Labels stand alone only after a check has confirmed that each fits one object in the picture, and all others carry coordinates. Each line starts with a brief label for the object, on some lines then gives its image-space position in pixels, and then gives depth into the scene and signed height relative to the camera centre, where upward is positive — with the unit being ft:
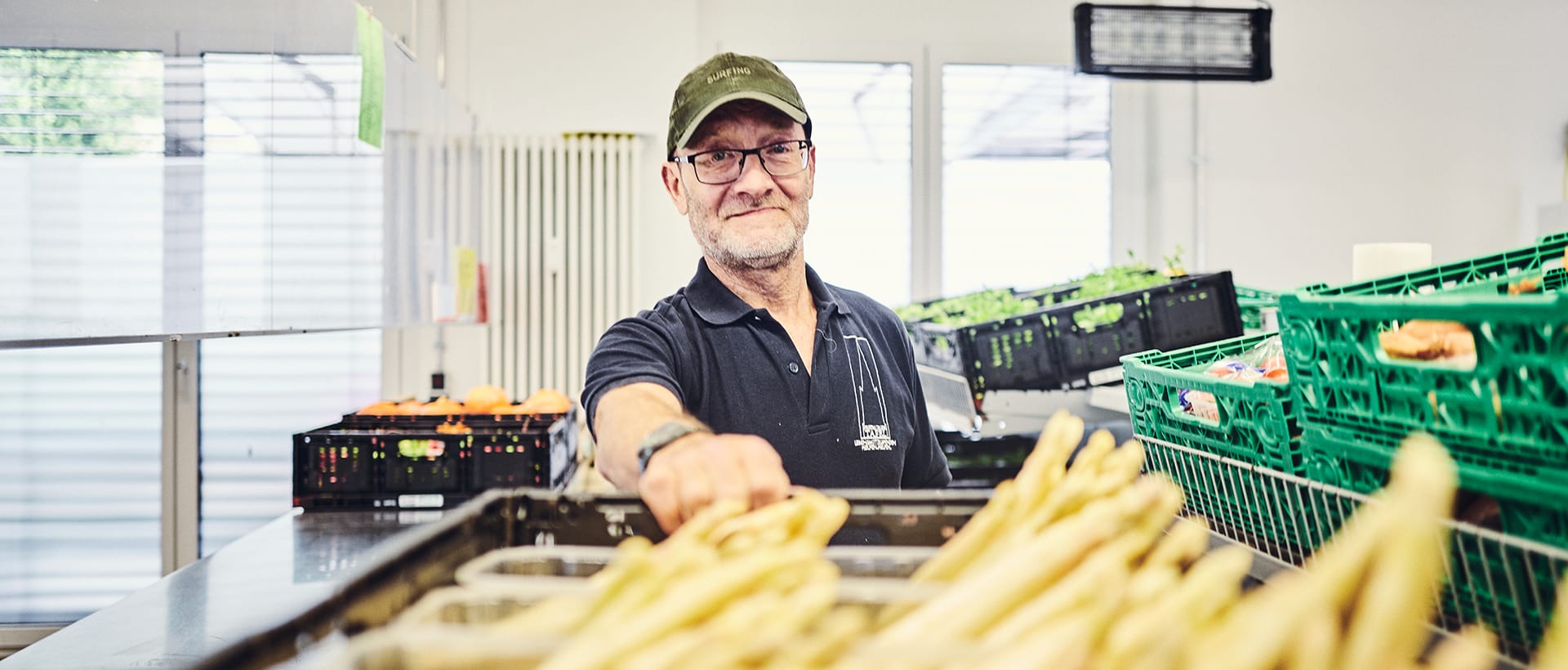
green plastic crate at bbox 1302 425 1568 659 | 2.12 -0.56
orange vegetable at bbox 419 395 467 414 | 10.49 -0.85
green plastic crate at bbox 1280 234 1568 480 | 2.11 -0.12
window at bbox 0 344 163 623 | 11.74 -1.89
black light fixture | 12.85 +4.01
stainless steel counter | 5.43 -1.83
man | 5.40 +0.04
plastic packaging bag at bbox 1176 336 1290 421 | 3.47 -0.16
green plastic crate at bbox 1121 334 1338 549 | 3.02 -0.40
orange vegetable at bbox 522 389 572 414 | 10.68 -0.83
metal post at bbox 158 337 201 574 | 11.05 -1.50
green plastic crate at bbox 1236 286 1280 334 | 10.38 +0.31
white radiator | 16.26 +1.35
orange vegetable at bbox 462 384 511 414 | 10.85 -0.80
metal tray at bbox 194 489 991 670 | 1.77 -0.52
